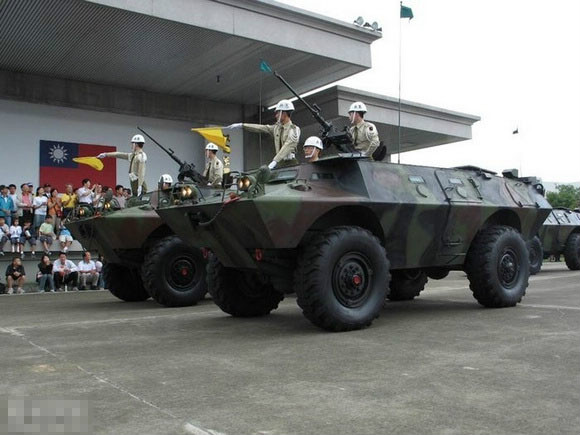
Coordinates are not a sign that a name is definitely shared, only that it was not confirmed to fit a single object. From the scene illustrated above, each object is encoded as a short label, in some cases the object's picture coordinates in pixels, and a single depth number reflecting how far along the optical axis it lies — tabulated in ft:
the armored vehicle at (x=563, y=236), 52.60
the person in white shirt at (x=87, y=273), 47.14
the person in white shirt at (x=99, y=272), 48.34
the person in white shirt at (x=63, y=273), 46.34
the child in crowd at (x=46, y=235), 48.57
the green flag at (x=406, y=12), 44.06
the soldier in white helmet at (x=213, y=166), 33.53
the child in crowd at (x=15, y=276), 44.01
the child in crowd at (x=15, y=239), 47.29
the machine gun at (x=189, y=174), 33.42
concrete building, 49.03
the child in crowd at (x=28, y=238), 47.93
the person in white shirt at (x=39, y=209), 49.67
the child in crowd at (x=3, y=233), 46.34
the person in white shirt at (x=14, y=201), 49.19
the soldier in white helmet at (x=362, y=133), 25.46
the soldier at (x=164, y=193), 24.54
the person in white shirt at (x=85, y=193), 51.11
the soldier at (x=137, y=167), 34.40
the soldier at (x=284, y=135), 24.45
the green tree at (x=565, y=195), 204.64
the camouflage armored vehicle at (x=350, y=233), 19.38
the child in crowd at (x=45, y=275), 45.34
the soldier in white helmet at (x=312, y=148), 23.66
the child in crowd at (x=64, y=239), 49.65
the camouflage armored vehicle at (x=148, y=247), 29.17
